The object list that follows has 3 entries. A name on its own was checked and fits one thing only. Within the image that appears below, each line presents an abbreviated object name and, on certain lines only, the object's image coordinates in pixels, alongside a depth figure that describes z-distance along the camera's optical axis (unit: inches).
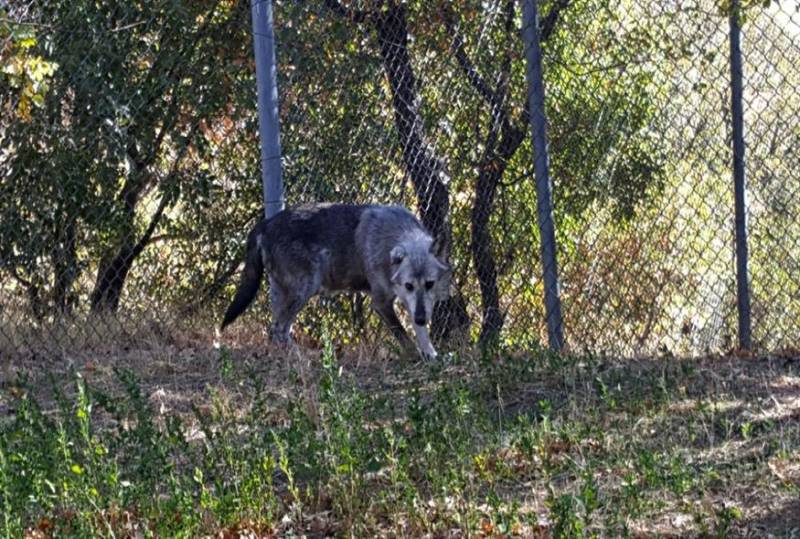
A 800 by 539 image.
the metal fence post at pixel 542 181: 598.5
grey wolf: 679.1
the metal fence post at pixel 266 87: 629.3
